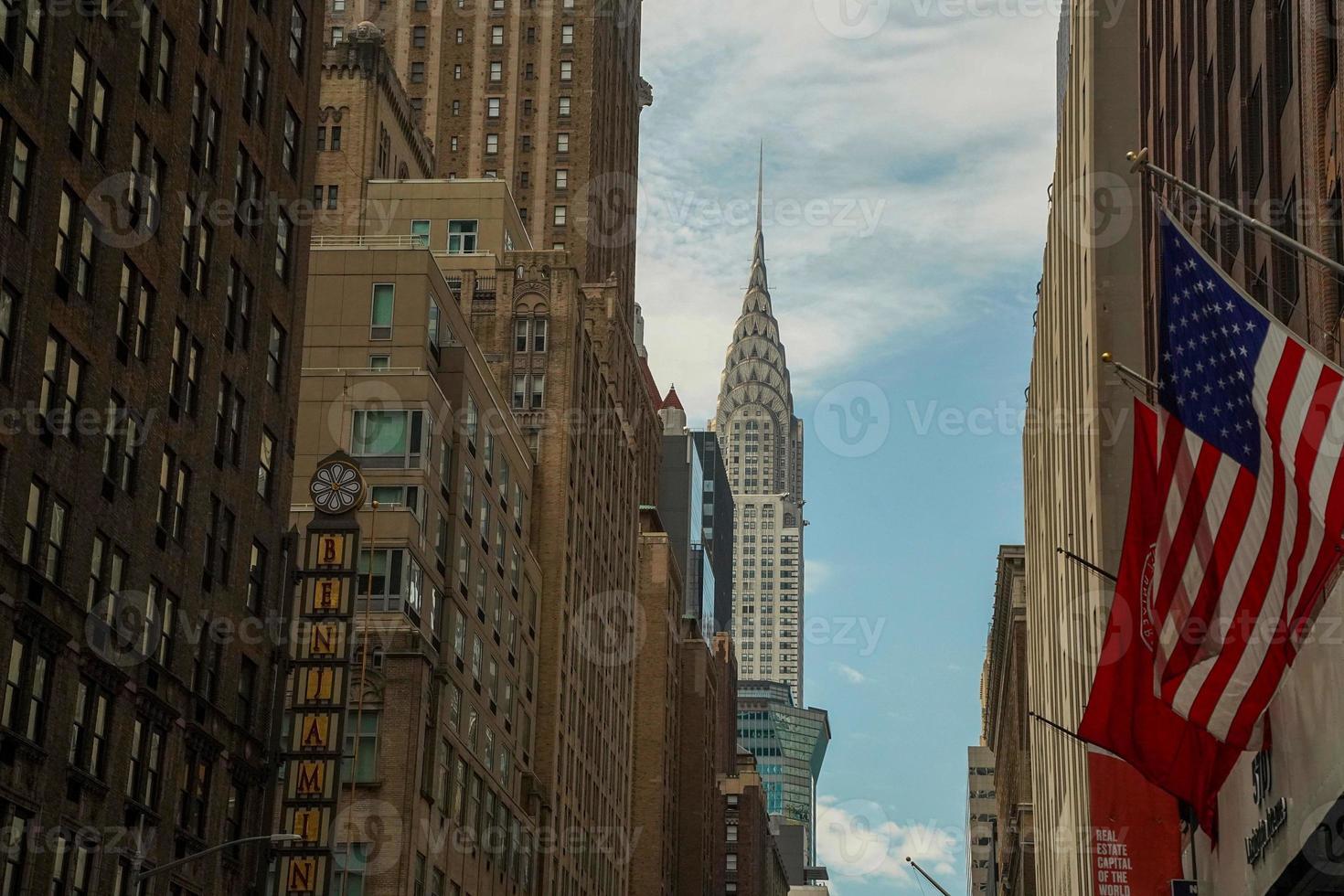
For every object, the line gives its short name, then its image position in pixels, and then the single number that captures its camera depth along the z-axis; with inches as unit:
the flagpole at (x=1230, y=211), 875.4
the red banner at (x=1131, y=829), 1793.8
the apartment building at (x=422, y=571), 2738.7
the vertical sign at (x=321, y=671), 2327.8
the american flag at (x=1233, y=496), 869.8
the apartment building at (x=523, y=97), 5802.2
